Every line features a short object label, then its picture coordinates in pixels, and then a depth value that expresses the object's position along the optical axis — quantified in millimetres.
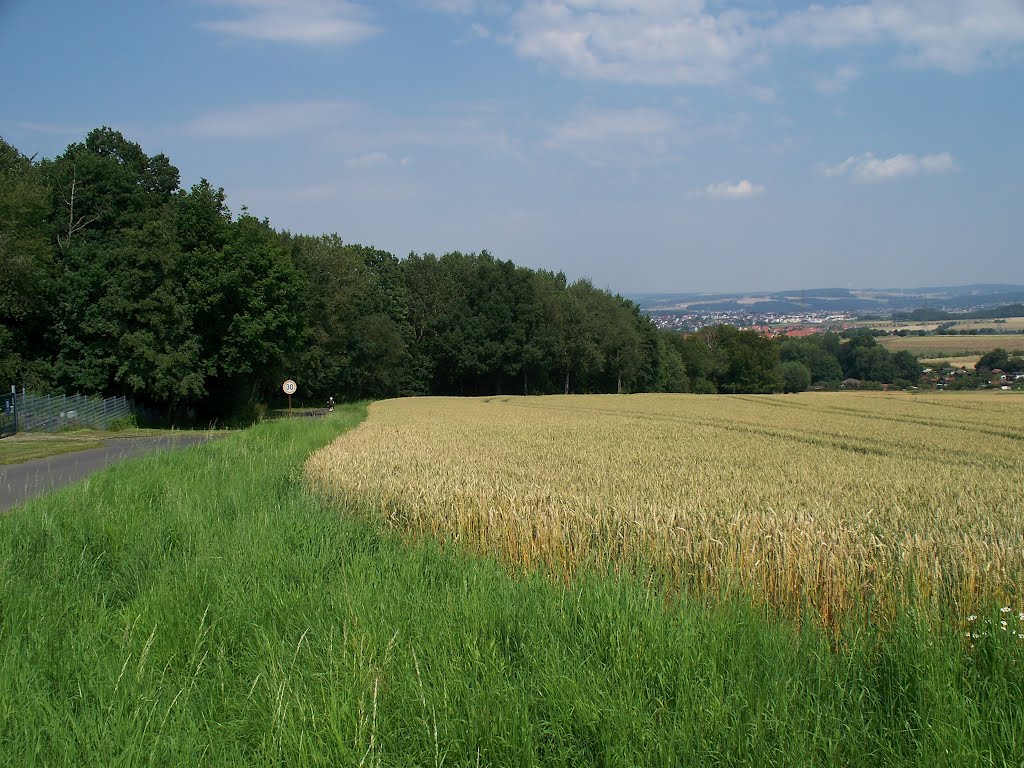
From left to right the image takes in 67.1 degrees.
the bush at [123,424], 36931
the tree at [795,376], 109812
